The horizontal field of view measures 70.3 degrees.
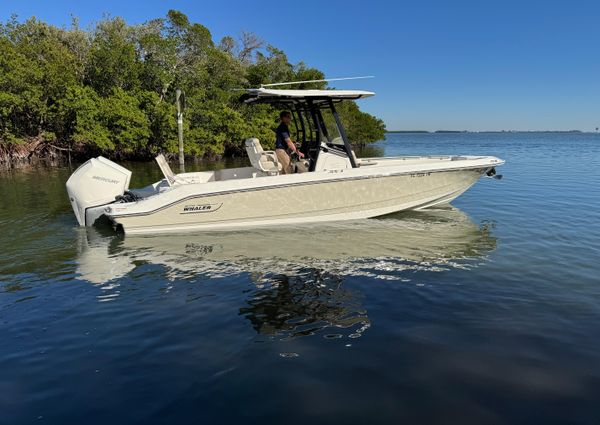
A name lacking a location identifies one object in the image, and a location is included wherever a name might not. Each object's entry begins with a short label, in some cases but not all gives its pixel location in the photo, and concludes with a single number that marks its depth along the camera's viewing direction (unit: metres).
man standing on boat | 9.01
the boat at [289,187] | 8.53
